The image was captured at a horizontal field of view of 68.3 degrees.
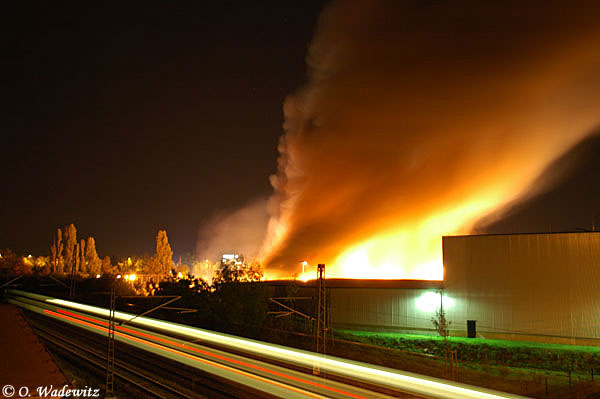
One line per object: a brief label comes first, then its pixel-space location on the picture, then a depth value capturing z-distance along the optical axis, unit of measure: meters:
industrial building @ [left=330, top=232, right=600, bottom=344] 33.28
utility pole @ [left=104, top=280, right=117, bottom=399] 15.15
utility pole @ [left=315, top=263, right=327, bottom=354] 22.69
